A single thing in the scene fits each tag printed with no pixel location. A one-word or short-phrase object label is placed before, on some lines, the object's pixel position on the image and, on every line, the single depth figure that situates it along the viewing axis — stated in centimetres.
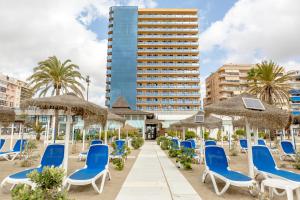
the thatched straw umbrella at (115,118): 1192
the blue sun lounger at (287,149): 1201
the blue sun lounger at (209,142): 1216
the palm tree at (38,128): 2736
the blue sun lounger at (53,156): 637
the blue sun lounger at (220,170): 501
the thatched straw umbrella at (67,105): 602
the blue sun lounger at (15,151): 1131
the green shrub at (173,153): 1269
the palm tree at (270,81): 2475
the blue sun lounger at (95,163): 566
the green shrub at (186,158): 884
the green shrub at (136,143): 1964
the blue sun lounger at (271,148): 1485
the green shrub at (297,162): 927
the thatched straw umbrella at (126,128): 2454
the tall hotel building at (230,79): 6750
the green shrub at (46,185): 319
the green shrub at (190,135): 2862
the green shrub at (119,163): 873
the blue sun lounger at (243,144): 1613
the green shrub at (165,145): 1803
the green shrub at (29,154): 935
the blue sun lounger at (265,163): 554
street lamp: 2948
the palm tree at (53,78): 2162
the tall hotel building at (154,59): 5816
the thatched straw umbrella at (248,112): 605
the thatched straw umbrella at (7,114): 882
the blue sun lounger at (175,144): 1331
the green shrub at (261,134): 3424
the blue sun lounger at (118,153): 1076
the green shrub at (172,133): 3039
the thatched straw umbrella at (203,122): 1207
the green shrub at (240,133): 3462
